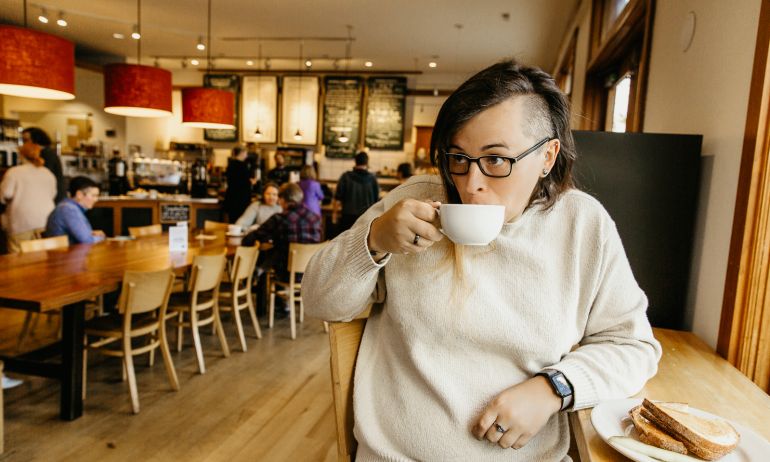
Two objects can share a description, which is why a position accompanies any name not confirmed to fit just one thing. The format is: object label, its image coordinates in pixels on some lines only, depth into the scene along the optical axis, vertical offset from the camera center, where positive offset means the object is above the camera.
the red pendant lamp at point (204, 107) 4.66 +0.58
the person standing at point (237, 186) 6.91 -0.26
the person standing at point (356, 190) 6.85 -0.23
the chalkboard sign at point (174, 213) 7.28 -0.72
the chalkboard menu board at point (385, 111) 9.59 +1.27
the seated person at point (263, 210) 5.23 -0.45
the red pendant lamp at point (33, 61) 2.74 +0.56
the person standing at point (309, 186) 6.62 -0.20
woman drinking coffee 0.99 -0.27
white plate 0.74 -0.41
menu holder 3.70 -0.57
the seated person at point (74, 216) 3.89 -0.46
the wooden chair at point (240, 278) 3.71 -0.87
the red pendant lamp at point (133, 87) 3.71 +0.58
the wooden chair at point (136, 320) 2.63 -0.95
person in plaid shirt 4.48 -0.54
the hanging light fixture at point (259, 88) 9.79 +1.65
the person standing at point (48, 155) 5.05 +0.04
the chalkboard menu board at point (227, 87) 9.92 +1.65
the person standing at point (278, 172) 8.49 -0.04
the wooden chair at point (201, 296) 3.20 -0.92
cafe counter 7.07 -0.72
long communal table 2.32 -0.66
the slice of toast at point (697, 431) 0.73 -0.37
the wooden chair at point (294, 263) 4.11 -0.79
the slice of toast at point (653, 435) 0.74 -0.39
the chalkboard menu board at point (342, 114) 9.64 +1.19
